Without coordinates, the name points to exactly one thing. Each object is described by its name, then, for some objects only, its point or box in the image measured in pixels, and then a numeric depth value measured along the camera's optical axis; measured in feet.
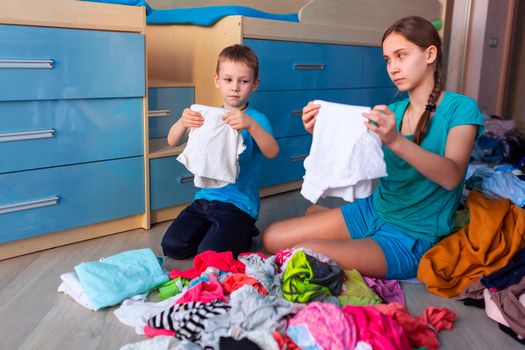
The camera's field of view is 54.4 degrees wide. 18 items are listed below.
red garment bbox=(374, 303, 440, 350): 3.90
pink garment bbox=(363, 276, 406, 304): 4.76
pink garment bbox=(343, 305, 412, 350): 3.50
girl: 4.61
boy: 5.24
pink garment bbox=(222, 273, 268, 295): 4.46
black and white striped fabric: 3.83
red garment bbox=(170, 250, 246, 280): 4.95
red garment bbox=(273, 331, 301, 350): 3.59
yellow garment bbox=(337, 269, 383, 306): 4.46
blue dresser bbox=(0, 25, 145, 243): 5.22
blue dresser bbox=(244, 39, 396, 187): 7.52
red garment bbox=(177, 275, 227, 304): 4.27
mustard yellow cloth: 4.81
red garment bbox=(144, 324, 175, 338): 3.95
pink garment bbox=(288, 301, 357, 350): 3.51
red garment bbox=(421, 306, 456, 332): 4.25
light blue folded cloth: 4.52
